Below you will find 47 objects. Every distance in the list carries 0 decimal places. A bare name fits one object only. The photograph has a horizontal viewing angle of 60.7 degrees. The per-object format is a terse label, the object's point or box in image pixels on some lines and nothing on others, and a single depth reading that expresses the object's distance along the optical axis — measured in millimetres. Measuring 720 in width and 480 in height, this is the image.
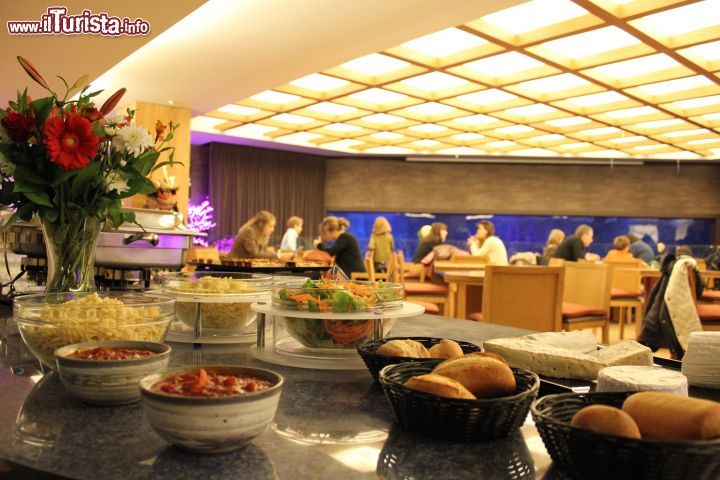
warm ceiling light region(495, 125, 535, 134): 8902
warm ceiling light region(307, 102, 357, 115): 7812
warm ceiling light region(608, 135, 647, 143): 9277
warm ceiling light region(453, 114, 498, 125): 8375
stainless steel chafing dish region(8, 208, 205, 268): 2232
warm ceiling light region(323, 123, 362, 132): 9158
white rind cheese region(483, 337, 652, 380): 1061
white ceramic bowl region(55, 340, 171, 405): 842
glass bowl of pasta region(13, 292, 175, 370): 1017
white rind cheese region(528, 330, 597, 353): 1207
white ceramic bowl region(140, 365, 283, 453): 670
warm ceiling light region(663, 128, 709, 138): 8508
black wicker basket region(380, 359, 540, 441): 744
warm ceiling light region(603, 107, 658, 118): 7535
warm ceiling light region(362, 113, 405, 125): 8395
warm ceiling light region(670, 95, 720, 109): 7002
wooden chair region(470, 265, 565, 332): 3662
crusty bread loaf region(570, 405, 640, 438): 621
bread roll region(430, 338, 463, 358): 1003
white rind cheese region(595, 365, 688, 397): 785
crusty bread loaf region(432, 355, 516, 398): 802
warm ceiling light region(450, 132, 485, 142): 9469
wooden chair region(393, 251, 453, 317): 5543
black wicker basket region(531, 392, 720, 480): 588
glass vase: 1350
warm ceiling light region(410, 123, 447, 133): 8930
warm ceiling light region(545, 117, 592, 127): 8250
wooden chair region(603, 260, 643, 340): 5953
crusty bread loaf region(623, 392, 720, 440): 621
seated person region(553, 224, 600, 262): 6953
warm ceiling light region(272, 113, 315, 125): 8658
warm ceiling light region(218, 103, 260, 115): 8352
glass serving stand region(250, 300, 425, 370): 1180
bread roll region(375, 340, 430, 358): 990
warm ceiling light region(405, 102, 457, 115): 7700
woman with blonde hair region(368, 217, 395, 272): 8164
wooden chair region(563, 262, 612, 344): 4336
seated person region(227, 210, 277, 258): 5996
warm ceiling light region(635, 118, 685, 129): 7962
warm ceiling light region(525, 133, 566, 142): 9469
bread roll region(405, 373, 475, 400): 758
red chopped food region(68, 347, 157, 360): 888
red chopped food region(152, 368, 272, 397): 714
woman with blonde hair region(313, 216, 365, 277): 6246
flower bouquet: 1235
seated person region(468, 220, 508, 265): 7352
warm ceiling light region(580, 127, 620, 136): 8758
